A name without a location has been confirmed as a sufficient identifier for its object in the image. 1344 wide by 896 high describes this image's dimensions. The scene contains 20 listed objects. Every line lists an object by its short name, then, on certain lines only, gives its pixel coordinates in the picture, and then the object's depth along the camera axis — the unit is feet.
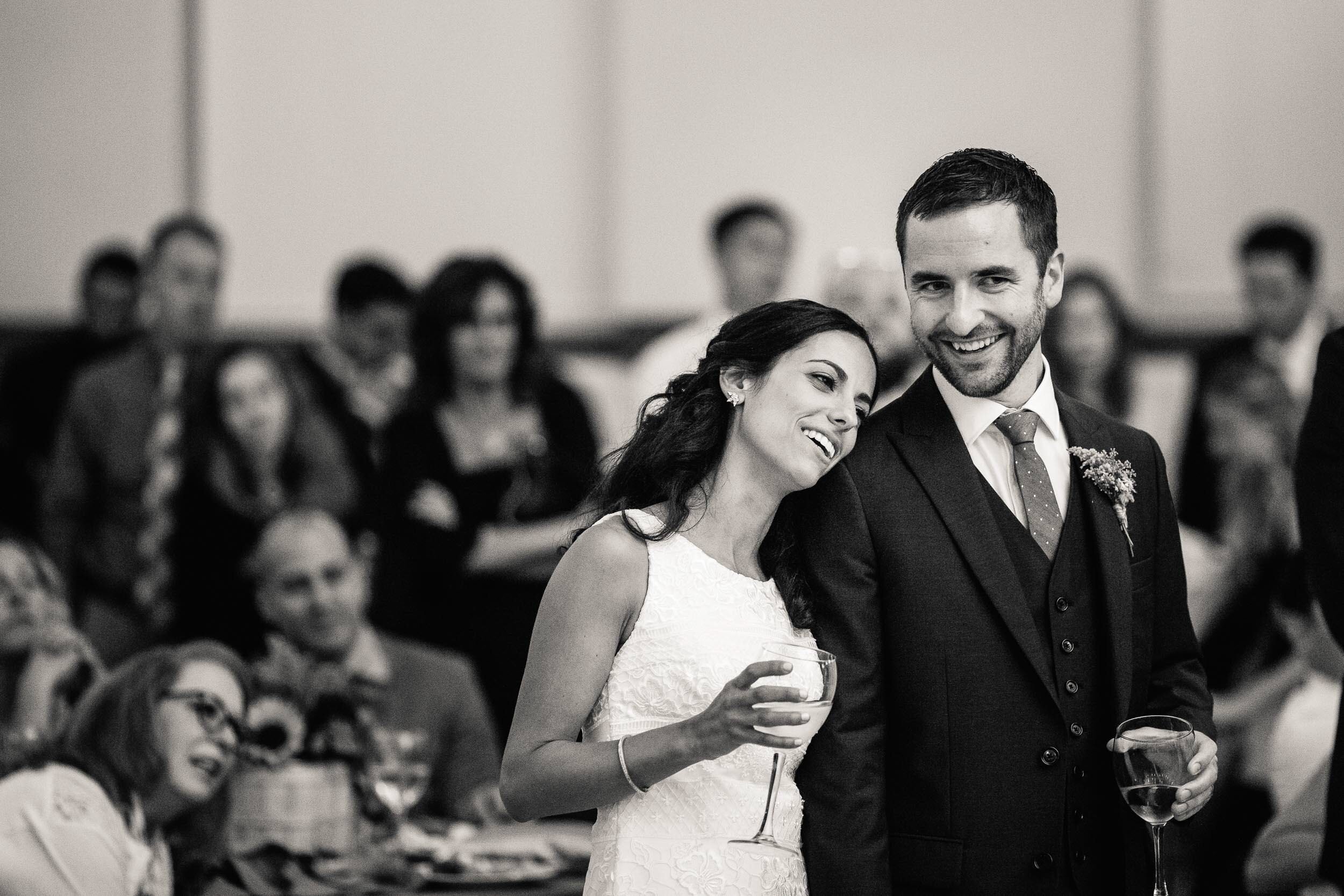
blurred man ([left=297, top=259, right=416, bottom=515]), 38.19
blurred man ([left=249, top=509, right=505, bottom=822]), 29.20
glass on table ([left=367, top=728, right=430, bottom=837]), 24.17
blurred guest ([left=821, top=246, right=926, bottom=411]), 30.82
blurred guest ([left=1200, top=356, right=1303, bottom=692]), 33.41
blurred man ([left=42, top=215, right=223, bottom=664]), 33.76
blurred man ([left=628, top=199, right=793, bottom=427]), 37.26
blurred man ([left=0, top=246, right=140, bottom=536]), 40.60
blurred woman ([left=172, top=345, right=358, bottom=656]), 33.05
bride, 17.96
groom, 17.34
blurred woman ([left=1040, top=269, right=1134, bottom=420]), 35.38
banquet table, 22.08
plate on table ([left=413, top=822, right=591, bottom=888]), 23.09
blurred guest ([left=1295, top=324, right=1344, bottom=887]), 20.20
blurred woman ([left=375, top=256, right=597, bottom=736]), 31.48
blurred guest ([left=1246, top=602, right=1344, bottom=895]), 22.98
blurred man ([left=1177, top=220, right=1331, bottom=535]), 39.86
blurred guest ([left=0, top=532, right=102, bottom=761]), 26.57
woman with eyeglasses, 20.83
